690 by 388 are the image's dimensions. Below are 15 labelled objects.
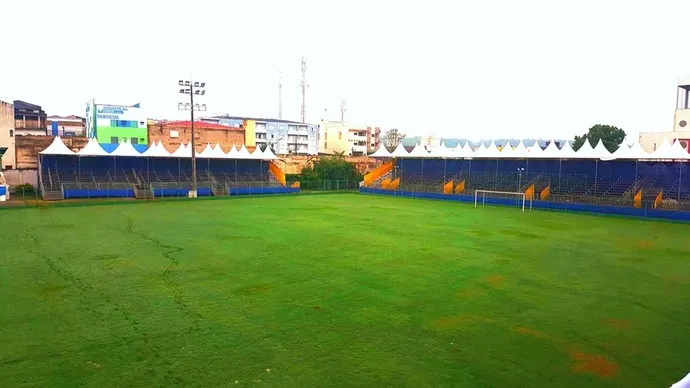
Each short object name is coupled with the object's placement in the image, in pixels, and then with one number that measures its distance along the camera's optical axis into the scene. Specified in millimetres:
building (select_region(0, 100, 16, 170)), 35500
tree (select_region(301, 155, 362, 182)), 45656
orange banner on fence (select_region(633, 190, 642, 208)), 26844
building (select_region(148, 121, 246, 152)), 52281
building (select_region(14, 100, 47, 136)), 58812
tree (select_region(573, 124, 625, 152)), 60125
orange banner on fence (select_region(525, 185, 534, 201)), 30869
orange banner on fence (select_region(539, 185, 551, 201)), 31402
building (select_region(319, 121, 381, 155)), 85188
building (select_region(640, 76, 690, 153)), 43219
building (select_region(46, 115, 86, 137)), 73625
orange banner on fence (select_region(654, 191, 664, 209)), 26181
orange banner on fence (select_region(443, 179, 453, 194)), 36656
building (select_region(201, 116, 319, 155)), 75812
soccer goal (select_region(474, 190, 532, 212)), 30350
